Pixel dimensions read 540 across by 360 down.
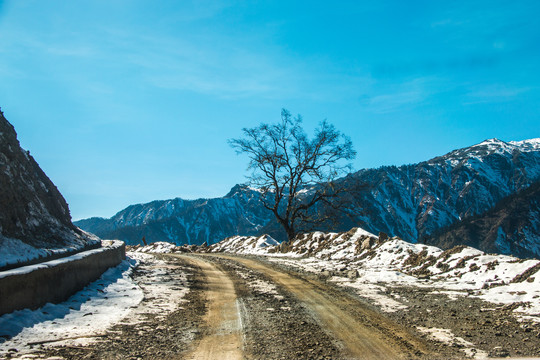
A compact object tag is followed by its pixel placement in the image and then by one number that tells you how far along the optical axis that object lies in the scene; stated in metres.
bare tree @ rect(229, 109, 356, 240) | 30.23
